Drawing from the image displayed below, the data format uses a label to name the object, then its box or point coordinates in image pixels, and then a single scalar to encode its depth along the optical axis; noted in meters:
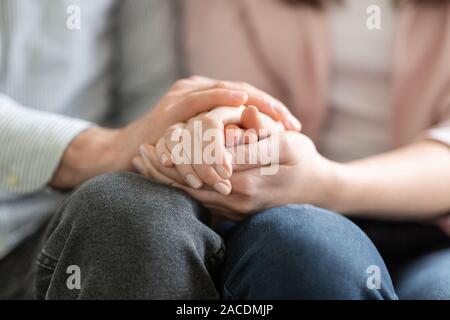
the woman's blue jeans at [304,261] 0.82
